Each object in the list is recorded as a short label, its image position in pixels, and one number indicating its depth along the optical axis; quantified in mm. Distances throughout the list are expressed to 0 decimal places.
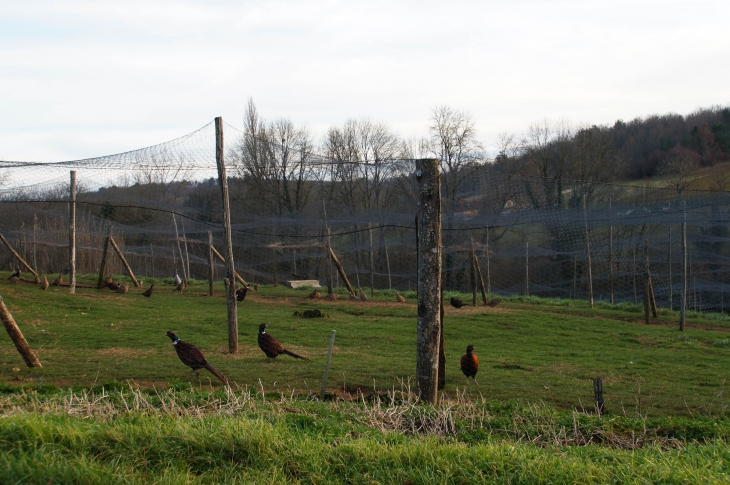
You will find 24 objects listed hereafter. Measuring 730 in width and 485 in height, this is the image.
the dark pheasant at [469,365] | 9633
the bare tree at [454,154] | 33706
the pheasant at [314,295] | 23609
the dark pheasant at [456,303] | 20797
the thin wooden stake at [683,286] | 17438
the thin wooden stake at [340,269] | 22719
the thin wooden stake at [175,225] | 26397
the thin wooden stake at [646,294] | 18936
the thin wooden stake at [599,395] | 7053
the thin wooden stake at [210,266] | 22953
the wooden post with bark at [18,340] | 9016
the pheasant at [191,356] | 9383
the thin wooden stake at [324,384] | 7859
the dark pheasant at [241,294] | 21328
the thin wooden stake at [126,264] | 23000
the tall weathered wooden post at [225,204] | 12586
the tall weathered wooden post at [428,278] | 7164
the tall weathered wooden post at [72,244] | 21309
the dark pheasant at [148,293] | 21766
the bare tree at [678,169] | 40225
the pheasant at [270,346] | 11102
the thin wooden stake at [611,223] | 19520
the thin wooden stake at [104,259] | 22844
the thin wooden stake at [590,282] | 22594
